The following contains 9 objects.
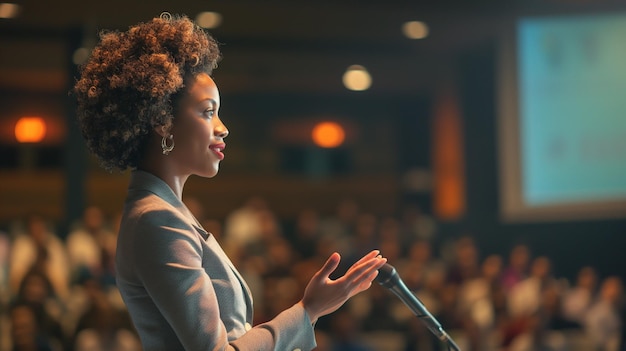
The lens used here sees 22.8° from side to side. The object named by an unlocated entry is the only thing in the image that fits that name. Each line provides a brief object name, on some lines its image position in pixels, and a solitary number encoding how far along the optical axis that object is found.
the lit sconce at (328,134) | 17.76
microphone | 2.34
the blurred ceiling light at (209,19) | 12.57
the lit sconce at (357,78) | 16.56
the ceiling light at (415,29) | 13.53
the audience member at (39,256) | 9.57
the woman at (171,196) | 2.07
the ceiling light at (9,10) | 11.89
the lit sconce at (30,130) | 16.20
